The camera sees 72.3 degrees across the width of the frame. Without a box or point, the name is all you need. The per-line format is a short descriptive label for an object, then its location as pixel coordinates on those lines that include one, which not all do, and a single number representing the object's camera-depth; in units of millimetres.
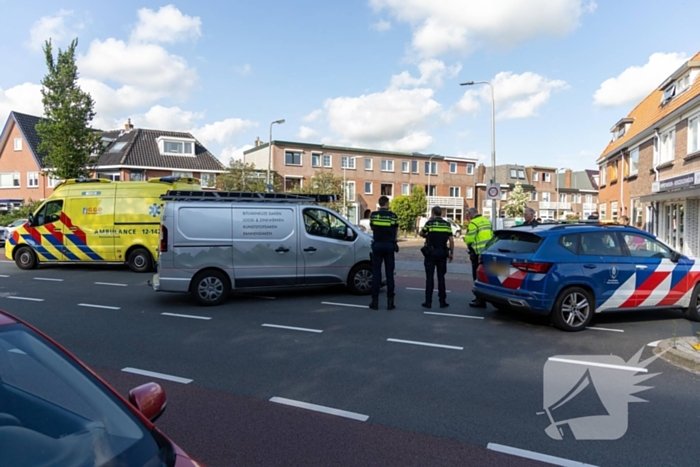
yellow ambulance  14250
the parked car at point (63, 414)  1743
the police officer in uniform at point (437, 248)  8758
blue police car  7168
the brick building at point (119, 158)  39962
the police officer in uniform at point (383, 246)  8602
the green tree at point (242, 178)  36344
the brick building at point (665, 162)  17062
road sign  17016
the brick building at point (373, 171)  47750
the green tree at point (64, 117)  22797
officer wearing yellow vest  9211
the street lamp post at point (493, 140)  23016
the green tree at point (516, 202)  59906
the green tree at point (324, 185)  41422
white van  8938
